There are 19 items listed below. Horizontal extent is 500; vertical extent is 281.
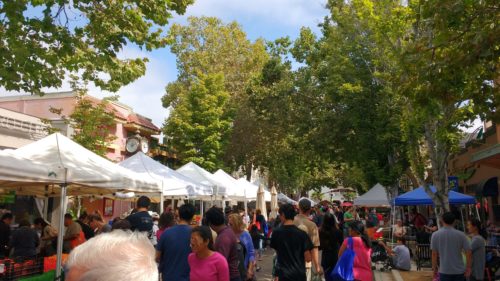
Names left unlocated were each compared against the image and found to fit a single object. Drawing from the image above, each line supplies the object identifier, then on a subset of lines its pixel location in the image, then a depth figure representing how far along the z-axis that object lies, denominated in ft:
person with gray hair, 6.05
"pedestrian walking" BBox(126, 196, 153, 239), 24.70
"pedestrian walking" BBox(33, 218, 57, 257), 27.81
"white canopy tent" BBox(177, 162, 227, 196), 54.65
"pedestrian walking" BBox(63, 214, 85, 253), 27.22
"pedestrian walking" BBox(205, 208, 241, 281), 19.63
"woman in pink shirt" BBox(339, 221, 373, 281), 20.93
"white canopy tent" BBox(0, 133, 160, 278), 23.22
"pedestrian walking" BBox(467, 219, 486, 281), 25.84
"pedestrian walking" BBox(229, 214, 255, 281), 23.27
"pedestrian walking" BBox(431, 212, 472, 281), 22.57
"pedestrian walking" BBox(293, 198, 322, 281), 21.85
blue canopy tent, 53.62
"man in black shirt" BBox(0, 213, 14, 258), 31.40
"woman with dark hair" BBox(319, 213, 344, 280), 27.09
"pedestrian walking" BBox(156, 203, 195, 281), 18.56
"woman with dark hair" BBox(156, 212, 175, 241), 24.70
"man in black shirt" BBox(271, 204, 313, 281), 20.25
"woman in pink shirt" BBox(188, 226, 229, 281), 16.78
